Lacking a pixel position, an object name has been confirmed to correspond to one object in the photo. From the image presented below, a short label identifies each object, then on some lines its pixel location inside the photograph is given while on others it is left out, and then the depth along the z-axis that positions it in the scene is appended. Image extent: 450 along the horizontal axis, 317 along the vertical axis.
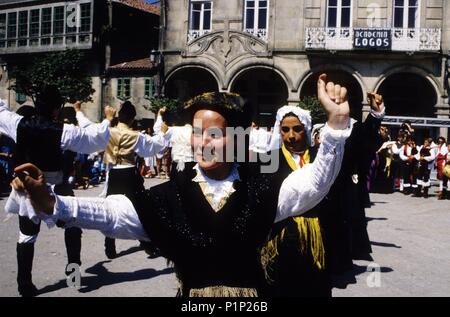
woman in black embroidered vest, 2.12
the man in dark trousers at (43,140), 4.43
